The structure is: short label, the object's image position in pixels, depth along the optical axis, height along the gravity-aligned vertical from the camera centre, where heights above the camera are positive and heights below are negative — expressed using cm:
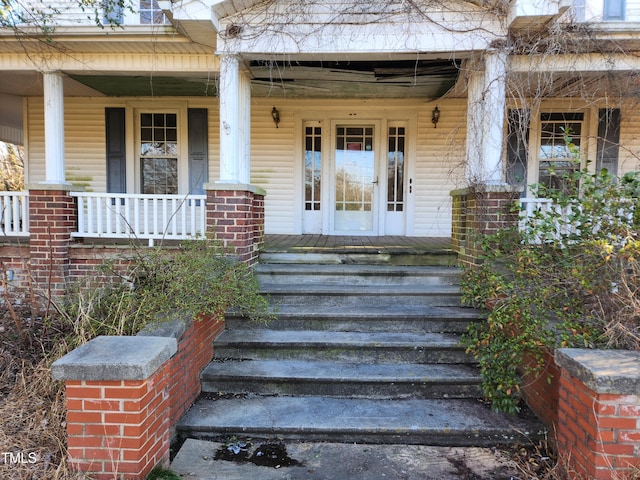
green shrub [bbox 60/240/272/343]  298 -61
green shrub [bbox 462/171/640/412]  237 -45
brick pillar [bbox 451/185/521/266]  398 +10
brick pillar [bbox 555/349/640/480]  185 -93
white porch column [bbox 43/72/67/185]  483 +109
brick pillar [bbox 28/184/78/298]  468 -18
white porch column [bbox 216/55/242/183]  423 +110
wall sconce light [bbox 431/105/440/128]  660 +176
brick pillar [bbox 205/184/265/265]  414 +4
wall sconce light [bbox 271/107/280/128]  671 +179
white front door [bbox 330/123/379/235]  692 +77
